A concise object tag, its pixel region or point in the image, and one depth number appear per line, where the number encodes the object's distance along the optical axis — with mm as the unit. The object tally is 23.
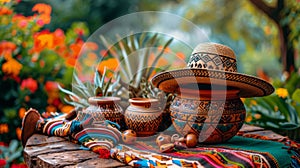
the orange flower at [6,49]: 2201
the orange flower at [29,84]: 2273
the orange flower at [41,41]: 2381
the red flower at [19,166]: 1956
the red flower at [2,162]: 1902
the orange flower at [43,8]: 2326
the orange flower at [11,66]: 2197
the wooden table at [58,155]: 1146
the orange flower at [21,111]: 2273
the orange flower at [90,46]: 2700
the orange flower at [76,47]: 2670
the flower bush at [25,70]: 2248
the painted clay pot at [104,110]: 1370
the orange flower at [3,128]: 2225
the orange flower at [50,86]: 2412
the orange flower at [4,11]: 2268
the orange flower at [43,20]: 2357
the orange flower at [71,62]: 2602
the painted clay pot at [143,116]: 1312
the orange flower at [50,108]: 2443
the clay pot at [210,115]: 1181
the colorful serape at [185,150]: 1057
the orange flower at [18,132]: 2256
